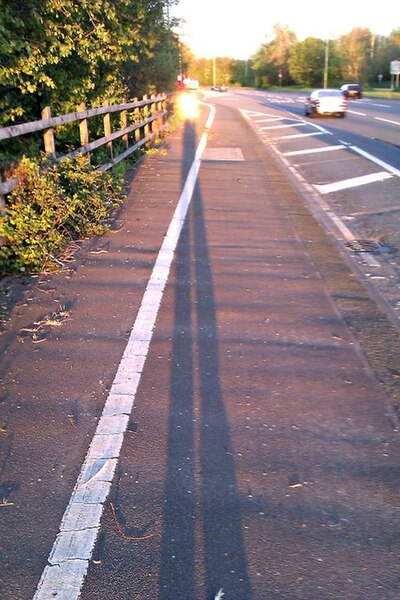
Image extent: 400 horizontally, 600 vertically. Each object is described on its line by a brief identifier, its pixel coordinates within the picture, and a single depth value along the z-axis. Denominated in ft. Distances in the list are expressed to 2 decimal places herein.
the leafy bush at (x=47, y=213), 22.63
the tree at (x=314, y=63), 369.09
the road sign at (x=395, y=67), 242.78
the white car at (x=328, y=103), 115.24
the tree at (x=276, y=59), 429.38
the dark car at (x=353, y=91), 204.74
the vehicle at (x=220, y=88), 369.75
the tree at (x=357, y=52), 328.49
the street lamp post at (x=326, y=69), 332.02
